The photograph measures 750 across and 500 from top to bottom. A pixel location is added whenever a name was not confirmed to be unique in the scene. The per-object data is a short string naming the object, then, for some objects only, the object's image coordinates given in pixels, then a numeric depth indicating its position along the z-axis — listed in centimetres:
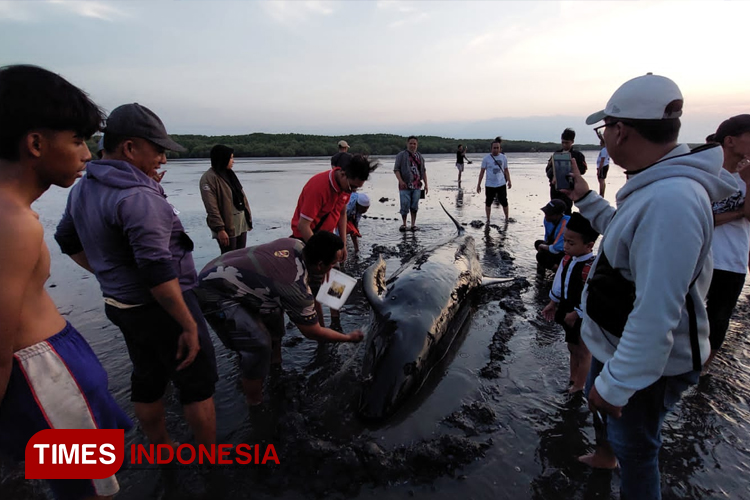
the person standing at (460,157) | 2122
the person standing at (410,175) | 1002
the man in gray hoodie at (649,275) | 169
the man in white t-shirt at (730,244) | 338
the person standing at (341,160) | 461
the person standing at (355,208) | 773
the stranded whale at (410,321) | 359
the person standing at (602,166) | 1104
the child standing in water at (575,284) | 336
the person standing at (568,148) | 726
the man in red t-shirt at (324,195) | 452
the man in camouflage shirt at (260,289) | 325
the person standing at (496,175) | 1040
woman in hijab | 559
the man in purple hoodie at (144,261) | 228
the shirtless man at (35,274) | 156
